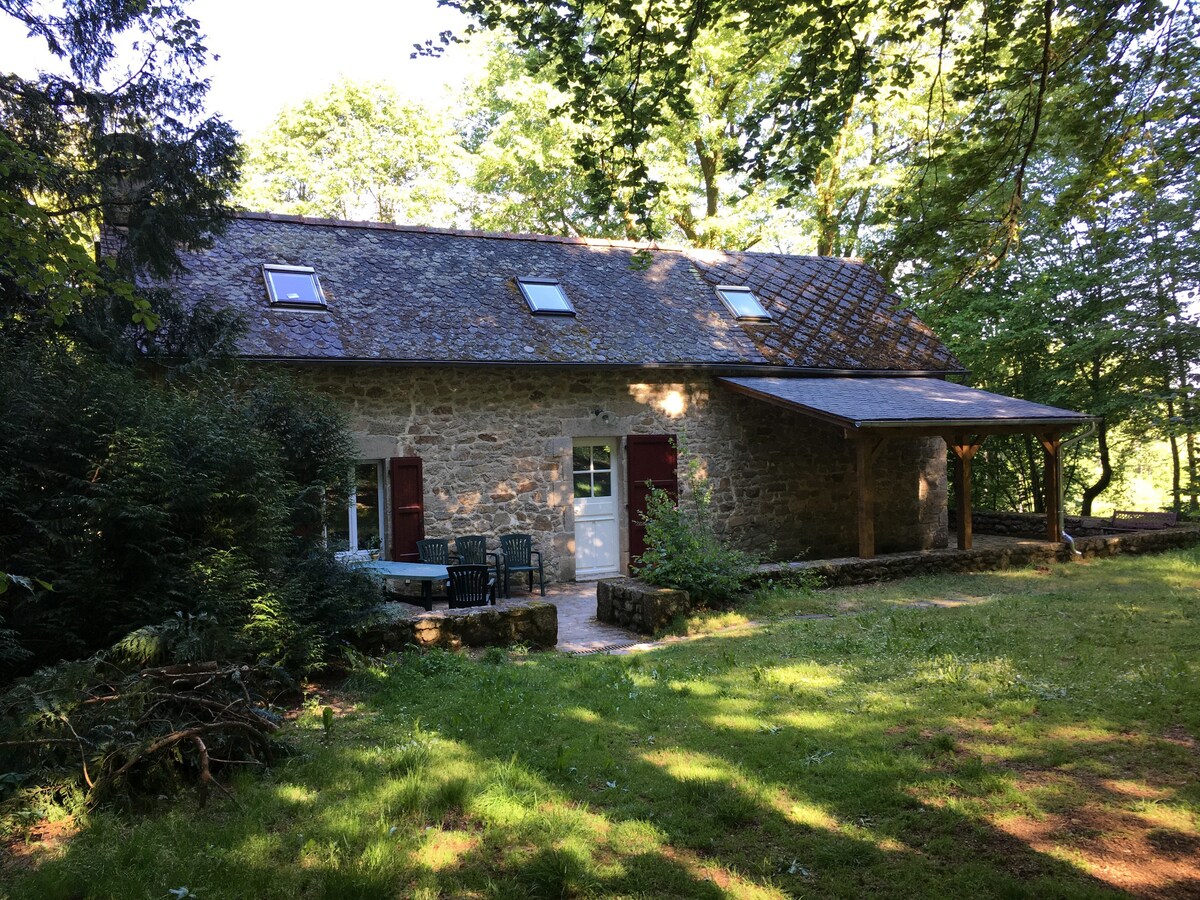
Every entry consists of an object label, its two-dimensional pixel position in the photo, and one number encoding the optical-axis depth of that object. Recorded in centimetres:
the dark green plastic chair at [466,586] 802
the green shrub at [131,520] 471
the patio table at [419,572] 773
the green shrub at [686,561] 835
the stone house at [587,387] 980
